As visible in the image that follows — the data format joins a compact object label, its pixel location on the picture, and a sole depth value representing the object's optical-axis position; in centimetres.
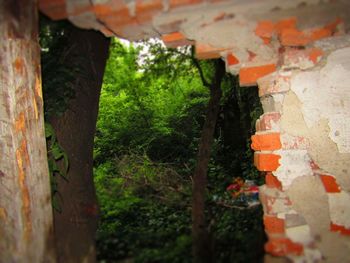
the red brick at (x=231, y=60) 189
